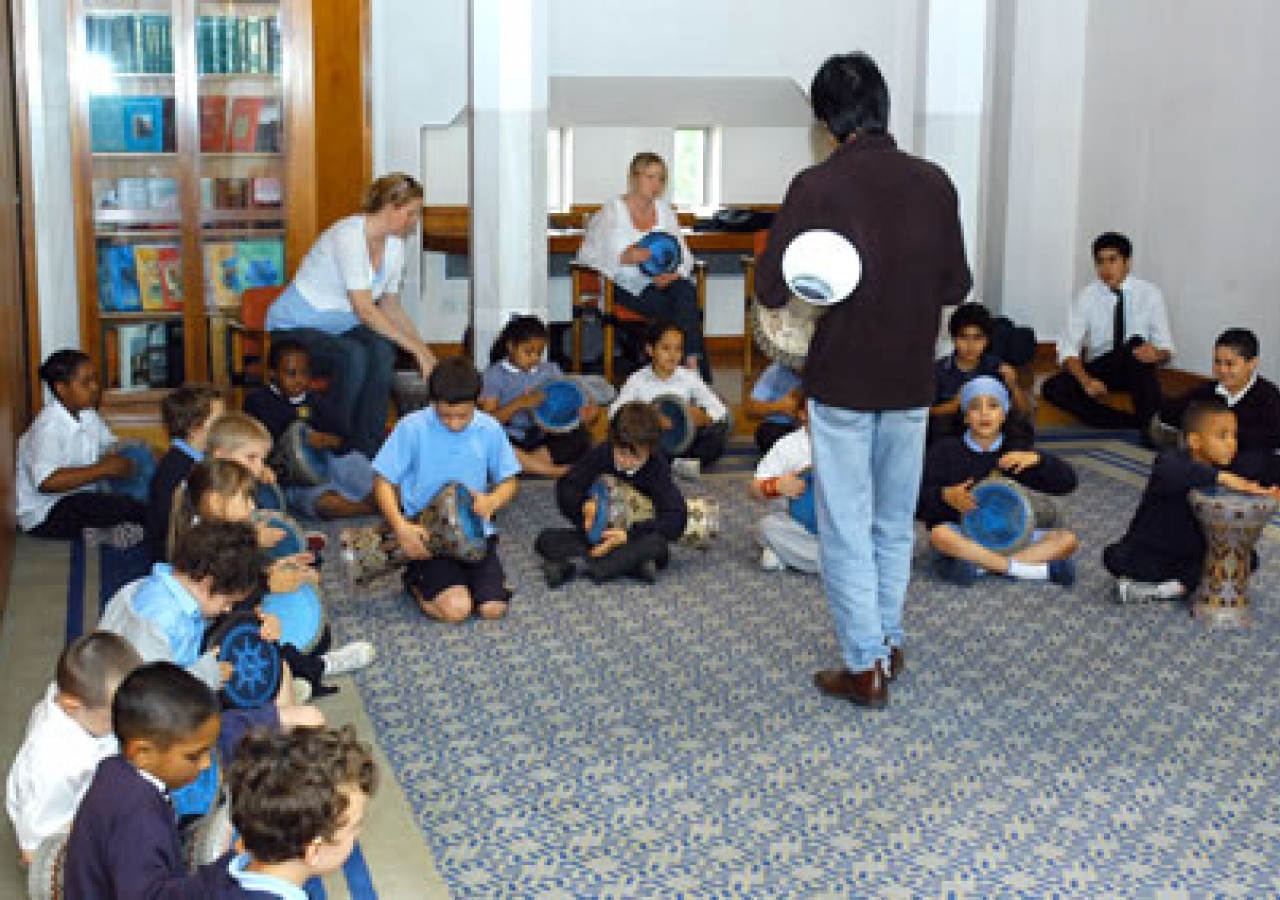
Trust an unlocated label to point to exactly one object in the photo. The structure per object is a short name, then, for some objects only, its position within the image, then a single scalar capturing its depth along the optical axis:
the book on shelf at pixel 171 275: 8.80
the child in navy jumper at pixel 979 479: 5.78
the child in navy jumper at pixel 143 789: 2.80
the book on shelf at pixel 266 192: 8.90
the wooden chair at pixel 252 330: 8.05
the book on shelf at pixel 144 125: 8.57
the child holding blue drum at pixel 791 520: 5.86
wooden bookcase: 8.52
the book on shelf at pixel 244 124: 8.77
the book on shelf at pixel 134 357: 8.77
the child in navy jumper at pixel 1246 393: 6.73
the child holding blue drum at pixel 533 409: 7.39
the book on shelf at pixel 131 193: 8.61
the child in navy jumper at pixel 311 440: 6.75
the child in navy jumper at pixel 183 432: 5.55
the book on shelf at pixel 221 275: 8.91
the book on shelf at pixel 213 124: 8.73
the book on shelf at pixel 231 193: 8.82
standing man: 4.29
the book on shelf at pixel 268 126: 8.84
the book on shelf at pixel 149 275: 8.74
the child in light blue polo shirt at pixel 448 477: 5.34
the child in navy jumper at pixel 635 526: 5.77
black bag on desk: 10.98
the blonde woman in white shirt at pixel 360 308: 7.12
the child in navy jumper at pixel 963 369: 7.45
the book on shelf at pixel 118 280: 8.66
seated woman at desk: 9.02
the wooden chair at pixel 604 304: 9.15
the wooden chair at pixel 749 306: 9.99
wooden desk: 10.06
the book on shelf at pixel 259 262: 8.95
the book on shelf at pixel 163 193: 8.70
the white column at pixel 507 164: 8.05
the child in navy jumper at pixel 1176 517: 5.31
